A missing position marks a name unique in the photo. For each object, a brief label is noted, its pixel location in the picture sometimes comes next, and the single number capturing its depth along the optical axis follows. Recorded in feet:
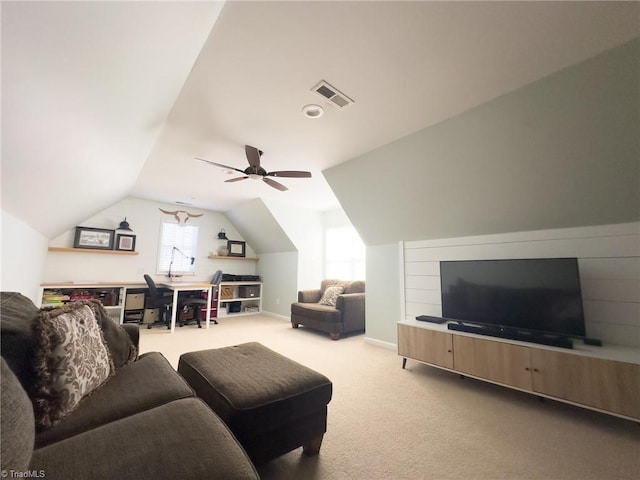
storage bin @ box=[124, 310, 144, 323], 15.38
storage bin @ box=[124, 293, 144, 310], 15.25
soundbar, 6.88
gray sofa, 2.21
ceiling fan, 8.87
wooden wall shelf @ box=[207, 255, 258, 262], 19.36
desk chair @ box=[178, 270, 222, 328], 15.49
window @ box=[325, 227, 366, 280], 17.11
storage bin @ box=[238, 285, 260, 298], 19.70
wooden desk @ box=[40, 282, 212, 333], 13.37
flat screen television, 7.07
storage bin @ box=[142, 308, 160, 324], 15.70
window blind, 17.78
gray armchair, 13.33
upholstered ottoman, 4.12
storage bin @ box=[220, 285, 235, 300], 18.73
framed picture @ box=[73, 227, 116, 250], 14.76
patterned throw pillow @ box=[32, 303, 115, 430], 3.30
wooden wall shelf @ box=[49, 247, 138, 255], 14.06
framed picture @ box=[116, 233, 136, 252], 15.88
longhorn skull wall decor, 18.39
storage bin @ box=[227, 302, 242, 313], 19.57
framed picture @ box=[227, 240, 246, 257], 20.49
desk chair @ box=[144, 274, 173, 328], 14.73
